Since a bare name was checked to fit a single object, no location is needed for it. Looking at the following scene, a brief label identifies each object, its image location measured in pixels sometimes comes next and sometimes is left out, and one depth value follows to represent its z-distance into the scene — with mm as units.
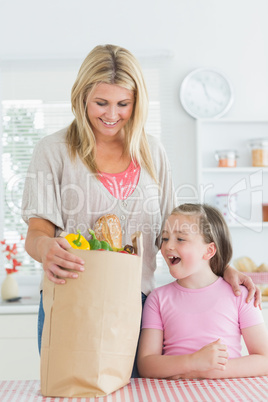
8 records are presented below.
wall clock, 3270
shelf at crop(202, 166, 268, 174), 3125
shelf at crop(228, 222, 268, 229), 3128
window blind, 3320
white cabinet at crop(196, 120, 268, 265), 3238
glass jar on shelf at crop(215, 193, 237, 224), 3152
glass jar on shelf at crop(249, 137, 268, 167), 3133
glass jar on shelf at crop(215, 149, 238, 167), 3139
